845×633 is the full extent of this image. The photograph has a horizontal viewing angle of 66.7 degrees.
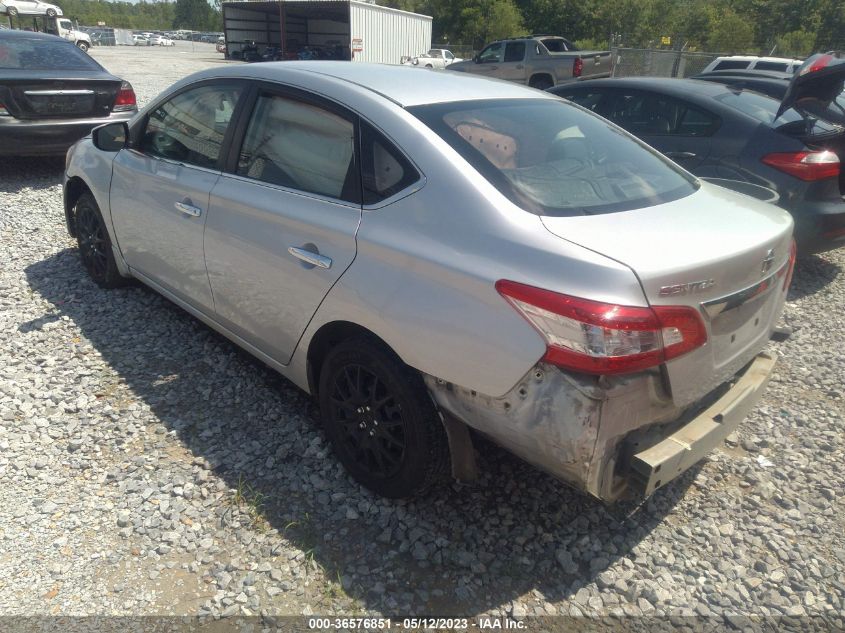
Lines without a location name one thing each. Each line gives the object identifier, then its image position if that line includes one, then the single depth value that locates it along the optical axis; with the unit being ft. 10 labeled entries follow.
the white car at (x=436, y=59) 106.93
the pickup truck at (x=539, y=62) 62.95
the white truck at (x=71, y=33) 135.95
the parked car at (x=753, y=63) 48.18
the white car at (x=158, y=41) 211.00
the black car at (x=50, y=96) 22.70
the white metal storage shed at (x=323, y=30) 120.67
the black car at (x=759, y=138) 16.24
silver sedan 6.69
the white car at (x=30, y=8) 108.27
